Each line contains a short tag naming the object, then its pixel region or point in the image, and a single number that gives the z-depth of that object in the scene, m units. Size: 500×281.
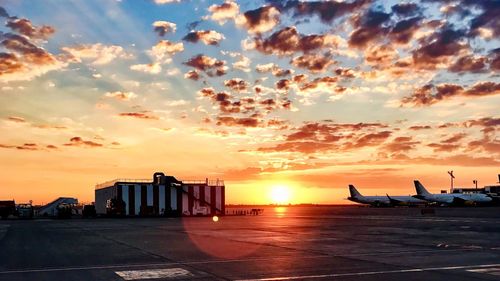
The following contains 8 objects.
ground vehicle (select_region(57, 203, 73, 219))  100.04
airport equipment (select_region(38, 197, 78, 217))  135.12
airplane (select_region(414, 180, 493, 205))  163.62
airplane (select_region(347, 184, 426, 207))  188.00
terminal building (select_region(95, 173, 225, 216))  106.12
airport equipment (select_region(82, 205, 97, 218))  107.88
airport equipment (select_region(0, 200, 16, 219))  101.88
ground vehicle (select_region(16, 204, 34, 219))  105.12
